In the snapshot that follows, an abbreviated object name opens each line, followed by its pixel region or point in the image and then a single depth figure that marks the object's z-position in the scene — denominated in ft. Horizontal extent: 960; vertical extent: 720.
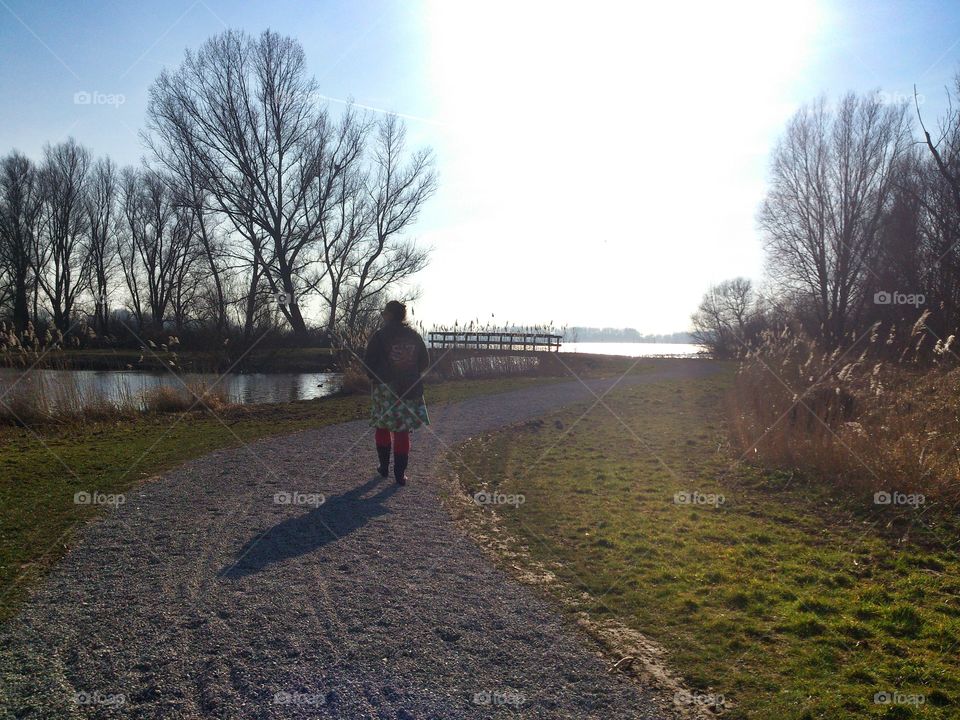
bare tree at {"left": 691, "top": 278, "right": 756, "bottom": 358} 214.90
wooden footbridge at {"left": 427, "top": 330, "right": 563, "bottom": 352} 95.25
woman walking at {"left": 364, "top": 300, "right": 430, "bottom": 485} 25.32
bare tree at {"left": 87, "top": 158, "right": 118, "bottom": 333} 165.89
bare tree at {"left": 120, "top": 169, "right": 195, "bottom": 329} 171.01
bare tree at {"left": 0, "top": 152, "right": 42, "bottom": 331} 151.43
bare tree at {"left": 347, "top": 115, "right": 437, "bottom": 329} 125.80
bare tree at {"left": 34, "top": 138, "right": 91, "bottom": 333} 152.46
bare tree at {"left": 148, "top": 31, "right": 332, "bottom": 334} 103.71
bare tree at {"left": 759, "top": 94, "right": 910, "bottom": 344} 114.11
